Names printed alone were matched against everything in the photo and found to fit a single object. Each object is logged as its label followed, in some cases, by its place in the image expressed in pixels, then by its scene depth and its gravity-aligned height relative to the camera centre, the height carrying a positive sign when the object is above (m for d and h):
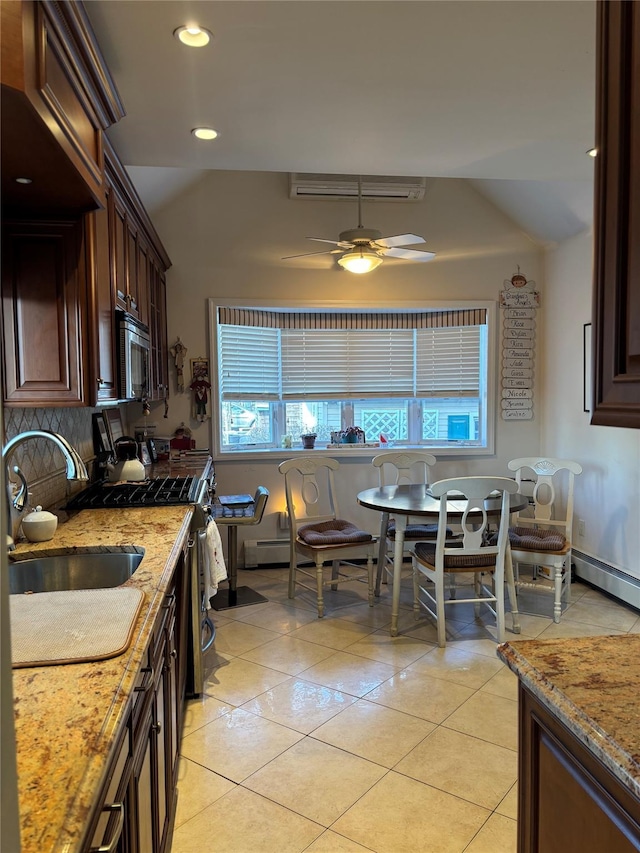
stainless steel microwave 2.66 +0.24
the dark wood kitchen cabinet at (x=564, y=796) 0.97 -0.72
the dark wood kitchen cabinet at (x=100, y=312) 2.18 +0.37
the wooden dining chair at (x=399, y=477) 4.05 -0.60
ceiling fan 3.70 +1.00
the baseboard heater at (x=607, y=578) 3.98 -1.25
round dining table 3.45 -0.62
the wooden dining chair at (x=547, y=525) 3.81 -0.90
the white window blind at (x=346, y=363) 5.11 +0.36
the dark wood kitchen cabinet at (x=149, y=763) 0.98 -0.79
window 5.00 +0.23
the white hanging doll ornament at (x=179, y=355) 4.67 +0.39
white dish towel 2.84 -0.75
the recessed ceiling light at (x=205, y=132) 2.57 +1.19
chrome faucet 1.70 -0.13
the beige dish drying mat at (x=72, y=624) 1.25 -0.51
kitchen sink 1.95 -0.56
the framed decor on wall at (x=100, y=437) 3.49 -0.19
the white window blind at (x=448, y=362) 5.18 +0.36
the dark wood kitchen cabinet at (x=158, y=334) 3.94 +0.51
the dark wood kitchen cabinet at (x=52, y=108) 1.25 +0.72
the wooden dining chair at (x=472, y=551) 3.30 -0.85
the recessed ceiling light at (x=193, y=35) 1.87 +1.18
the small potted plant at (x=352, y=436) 5.12 -0.28
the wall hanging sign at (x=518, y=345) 5.05 +0.50
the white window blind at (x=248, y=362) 4.91 +0.35
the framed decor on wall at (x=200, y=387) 4.70 +0.14
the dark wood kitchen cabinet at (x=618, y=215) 0.87 +0.29
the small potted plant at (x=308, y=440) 5.01 -0.30
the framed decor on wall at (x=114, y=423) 3.86 -0.12
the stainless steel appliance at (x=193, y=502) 2.71 -0.46
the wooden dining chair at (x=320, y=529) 3.85 -0.88
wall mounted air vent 4.53 +1.68
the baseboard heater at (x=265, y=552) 4.84 -1.21
